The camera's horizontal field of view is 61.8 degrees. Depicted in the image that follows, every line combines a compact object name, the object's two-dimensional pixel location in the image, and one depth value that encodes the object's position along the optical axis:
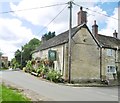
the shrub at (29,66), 18.60
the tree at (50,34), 34.13
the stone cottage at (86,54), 13.54
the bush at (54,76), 12.22
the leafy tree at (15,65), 33.84
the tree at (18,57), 34.94
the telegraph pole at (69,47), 12.48
